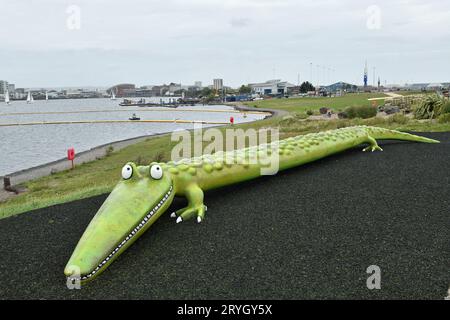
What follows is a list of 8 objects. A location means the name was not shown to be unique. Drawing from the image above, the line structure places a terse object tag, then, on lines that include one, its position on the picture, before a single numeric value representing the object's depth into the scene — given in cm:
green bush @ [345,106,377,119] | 3372
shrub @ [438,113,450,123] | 2162
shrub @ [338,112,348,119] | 3546
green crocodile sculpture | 563
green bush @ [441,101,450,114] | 2367
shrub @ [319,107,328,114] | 4375
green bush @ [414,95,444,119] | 2469
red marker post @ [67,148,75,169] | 2688
